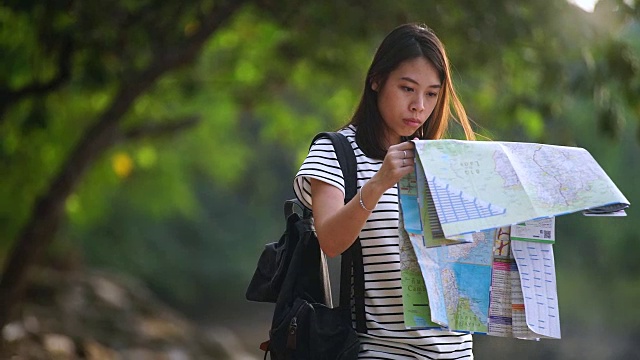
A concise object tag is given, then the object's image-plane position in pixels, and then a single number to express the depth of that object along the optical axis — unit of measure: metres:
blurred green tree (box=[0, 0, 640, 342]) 16.30
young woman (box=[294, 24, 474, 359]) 5.56
